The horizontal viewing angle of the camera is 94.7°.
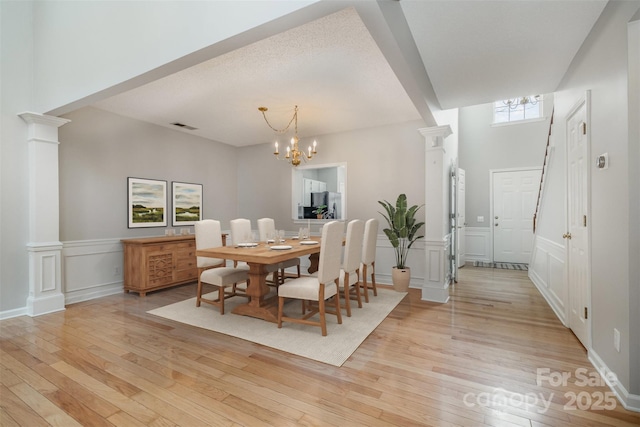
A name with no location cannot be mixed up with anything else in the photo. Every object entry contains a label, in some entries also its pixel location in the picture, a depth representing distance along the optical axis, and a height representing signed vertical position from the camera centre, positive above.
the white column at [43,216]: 3.47 -0.01
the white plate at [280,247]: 3.29 -0.39
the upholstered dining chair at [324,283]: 2.87 -0.73
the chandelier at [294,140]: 3.98 +0.97
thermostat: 2.00 +0.34
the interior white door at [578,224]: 2.46 -0.13
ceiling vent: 5.01 +1.53
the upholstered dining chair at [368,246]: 3.87 -0.46
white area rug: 2.55 -1.18
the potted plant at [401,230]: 4.39 -0.28
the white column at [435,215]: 4.02 -0.05
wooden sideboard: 4.25 -0.73
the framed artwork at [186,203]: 5.30 +0.20
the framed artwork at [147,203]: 4.69 +0.19
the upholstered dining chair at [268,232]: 4.55 -0.31
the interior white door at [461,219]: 6.26 -0.19
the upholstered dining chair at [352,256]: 3.31 -0.52
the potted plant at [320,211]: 5.88 +0.03
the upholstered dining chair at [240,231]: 4.35 -0.27
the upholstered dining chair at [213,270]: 3.50 -0.71
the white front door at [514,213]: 6.36 -0.06
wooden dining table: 3.00 -0.47
